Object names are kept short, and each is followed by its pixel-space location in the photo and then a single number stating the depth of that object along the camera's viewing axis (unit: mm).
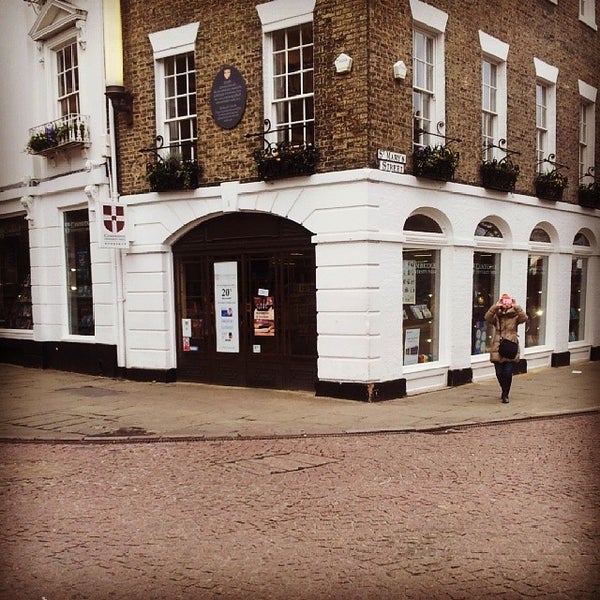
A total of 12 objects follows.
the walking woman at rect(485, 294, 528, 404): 9883
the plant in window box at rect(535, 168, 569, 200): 13586
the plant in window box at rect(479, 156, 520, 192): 12070
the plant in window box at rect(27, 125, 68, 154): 12906
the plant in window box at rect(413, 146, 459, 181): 10508
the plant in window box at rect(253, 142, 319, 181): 10055
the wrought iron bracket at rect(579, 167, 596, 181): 13150
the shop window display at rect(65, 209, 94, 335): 13398
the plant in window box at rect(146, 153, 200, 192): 11398
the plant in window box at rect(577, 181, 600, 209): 13555
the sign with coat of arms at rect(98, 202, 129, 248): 11555
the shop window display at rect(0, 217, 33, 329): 14578
